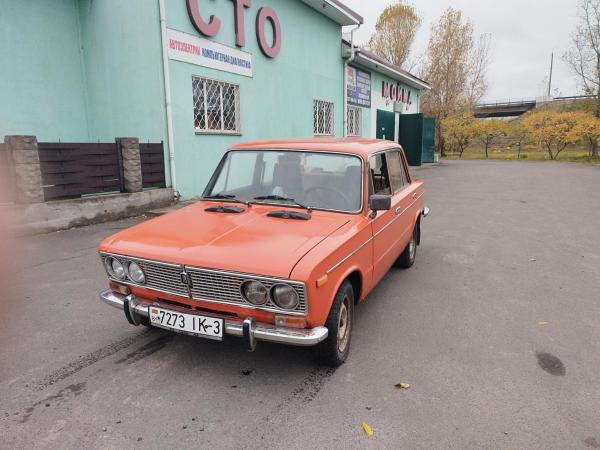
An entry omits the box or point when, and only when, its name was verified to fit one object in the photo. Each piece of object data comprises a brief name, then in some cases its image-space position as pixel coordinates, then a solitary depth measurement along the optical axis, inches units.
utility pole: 2264.3
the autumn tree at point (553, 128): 1085.8
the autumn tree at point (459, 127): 1293.1
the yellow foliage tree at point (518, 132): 1256.5
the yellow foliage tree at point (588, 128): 1027.9
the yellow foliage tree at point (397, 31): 1298.0
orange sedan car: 101.7
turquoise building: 339.3
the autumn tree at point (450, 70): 1261.1
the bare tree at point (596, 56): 1067.9
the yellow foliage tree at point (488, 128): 1293.1
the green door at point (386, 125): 804.0
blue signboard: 657.6
